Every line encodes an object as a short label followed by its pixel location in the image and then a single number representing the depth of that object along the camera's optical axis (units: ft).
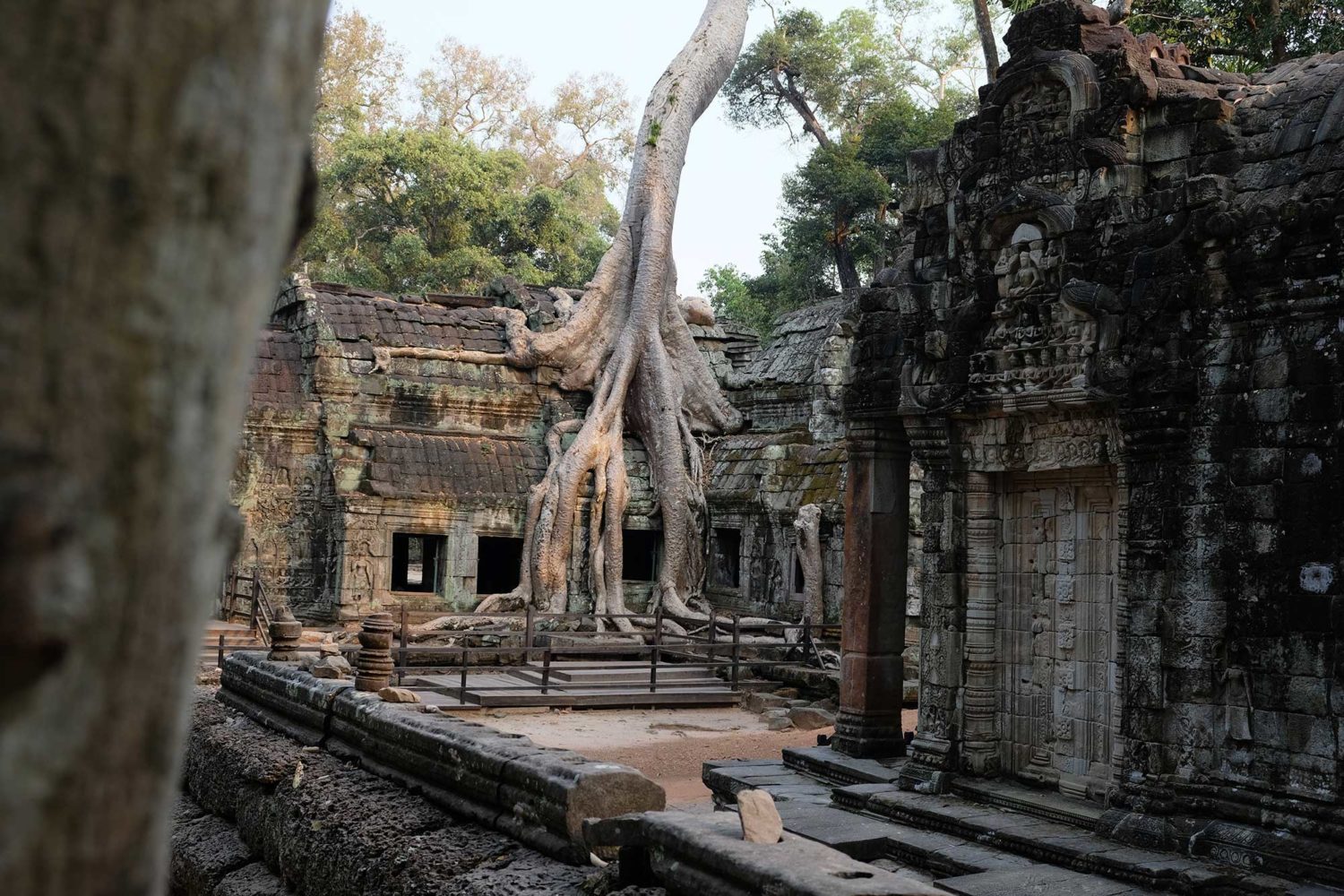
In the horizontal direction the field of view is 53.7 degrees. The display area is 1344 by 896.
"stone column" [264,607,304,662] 32.94
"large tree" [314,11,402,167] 117.39
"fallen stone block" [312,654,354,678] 34.08
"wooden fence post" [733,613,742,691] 49.18
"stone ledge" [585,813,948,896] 11.55
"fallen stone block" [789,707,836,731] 44.42
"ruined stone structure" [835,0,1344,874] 21.61
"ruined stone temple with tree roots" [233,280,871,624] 58.54
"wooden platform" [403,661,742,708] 45.78
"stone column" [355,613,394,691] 26.37
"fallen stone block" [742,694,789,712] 47.09
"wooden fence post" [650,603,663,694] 47.75
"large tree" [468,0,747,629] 61.41
